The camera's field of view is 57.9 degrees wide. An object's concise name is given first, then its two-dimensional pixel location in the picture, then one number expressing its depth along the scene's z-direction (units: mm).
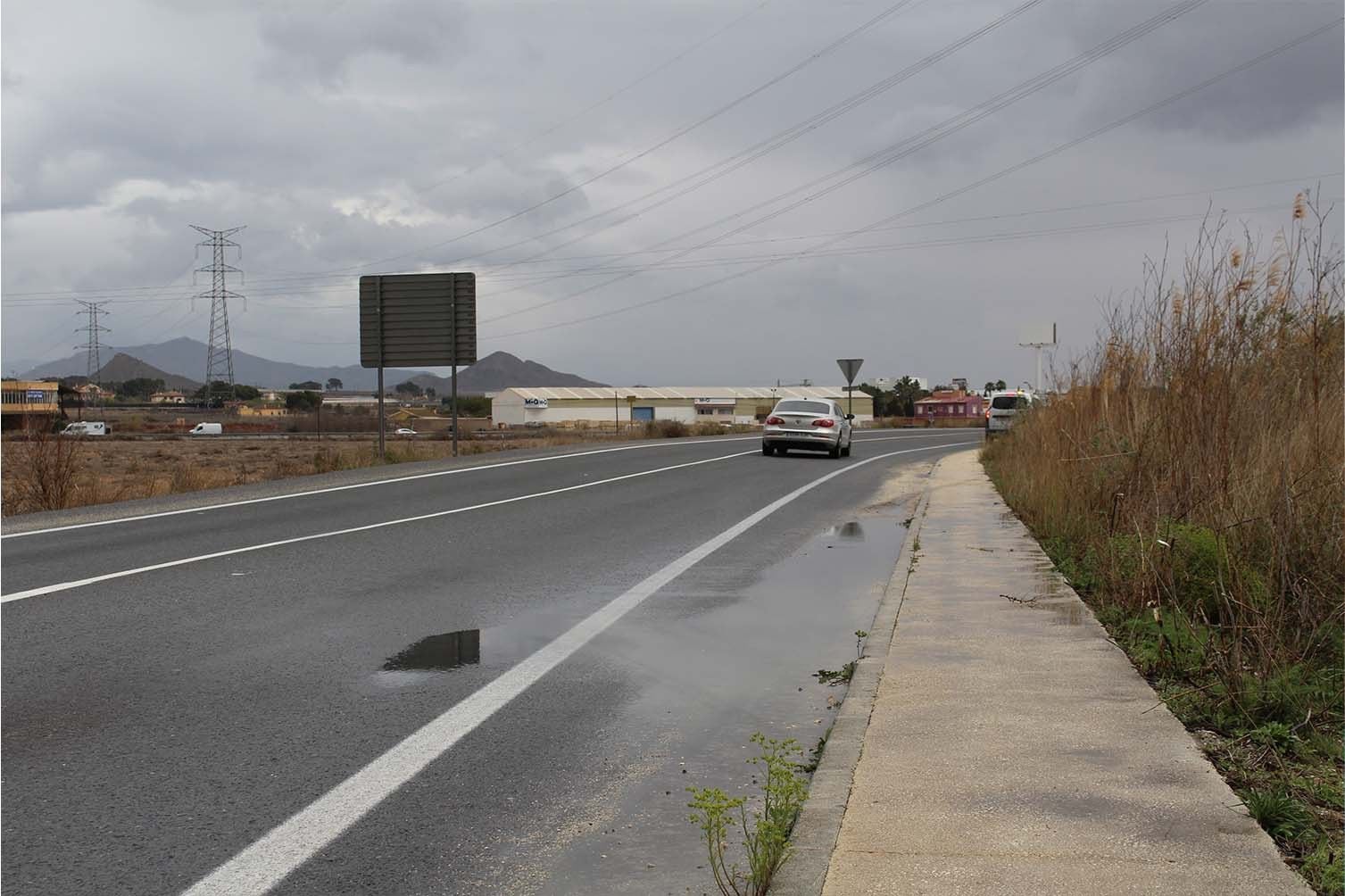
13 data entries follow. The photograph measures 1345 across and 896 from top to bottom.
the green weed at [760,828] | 3979
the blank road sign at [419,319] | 31688
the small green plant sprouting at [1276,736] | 5352
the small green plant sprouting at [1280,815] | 4402
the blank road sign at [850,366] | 43031
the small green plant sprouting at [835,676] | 7090
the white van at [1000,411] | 37500
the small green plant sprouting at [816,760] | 5344
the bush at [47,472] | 18984
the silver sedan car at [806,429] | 31297
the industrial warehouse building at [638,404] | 146250
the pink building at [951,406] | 148250
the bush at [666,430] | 47656
